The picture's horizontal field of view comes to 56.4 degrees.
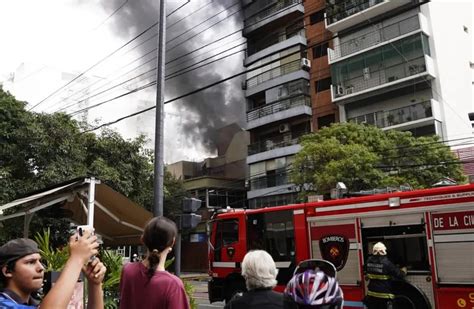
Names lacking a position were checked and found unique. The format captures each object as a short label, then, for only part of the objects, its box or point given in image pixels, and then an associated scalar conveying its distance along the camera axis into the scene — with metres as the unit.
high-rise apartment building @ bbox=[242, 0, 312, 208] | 33.16
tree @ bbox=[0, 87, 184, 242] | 13.79
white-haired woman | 2.86
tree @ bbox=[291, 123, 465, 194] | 20.98
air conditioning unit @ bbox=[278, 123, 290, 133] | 34.16
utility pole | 8.27
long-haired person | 2.72
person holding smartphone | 1.84
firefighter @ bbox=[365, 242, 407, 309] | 7.37
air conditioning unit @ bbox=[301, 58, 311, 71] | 32.84
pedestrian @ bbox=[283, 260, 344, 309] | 2.73
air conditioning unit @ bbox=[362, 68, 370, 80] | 28.96
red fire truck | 8.02
